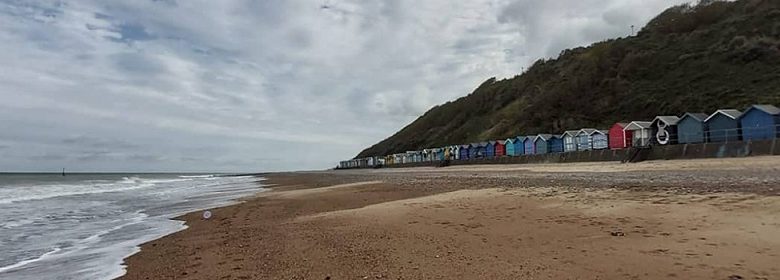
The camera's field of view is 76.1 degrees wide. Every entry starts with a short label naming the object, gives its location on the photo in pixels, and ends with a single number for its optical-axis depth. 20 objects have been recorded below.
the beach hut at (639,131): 45.03
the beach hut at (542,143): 60.62
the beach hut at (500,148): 71.19
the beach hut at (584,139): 53.03
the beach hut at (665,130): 43.50
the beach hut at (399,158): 115.90
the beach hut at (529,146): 63.12
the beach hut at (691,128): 40.25
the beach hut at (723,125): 37.06
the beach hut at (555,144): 59.88
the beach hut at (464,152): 82.00
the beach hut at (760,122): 33.47
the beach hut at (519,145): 65.86
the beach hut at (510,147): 68.36
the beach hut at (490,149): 74.17
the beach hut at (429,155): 97.09
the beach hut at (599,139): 50.91
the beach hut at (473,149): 78.88
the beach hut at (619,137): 46.56
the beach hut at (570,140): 56.28
